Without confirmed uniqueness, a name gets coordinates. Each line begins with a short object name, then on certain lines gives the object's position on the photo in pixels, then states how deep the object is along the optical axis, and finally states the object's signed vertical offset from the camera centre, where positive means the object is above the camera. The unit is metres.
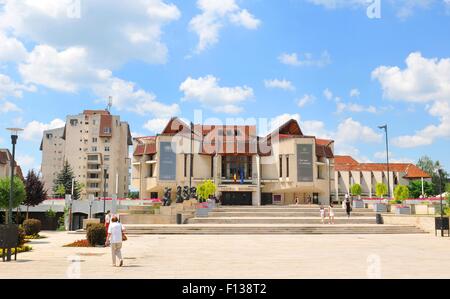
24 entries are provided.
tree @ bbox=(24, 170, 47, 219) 39.19 -0.03
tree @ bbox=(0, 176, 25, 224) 26.72 -0.20
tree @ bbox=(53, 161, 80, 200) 74.54 +0.82
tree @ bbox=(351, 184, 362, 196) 73.04 -0.31
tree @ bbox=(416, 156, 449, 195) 111.30 +5.57
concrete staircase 26.80 -2.51
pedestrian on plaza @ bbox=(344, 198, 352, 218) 34.28 -1.57
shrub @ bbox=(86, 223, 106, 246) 17.67 -1.84
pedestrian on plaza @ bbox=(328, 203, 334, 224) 31.98 -2.20
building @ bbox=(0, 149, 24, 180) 76.12 +4.58
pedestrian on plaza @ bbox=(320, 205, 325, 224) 31.68 -1.94
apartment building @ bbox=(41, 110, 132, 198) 86.94 +8.07
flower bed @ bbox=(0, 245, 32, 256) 15.27 -2.10
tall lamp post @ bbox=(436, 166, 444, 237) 23.38 +0.17
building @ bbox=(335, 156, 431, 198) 84.50 +2.33
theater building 64.56 +3.54
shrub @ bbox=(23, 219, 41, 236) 23.66 -2.02
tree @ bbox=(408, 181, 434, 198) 85.12 -0.41
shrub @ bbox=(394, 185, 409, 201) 47.66 -0.66
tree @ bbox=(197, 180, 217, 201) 55.19 -0.27
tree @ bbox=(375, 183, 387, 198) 59.04 -0.27
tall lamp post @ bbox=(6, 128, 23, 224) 15.08 +1.75
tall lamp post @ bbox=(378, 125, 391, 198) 43.26 +5.60
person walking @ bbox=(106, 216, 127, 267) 11.18 -1.24
